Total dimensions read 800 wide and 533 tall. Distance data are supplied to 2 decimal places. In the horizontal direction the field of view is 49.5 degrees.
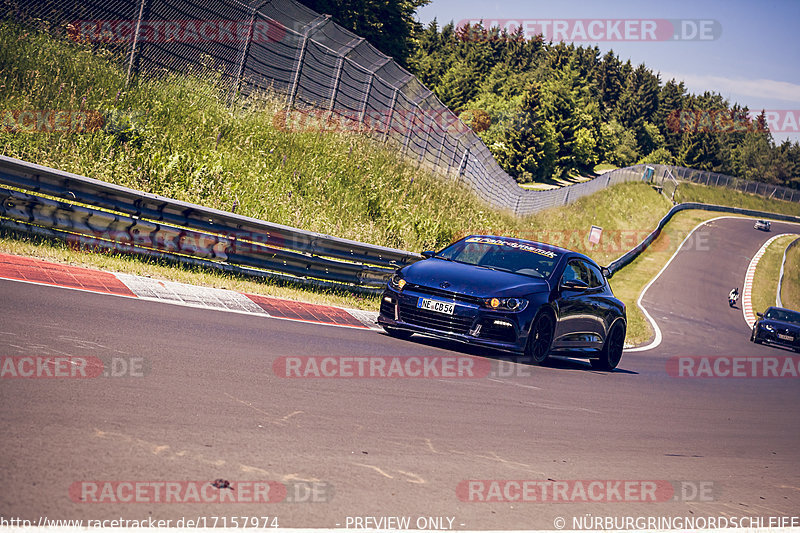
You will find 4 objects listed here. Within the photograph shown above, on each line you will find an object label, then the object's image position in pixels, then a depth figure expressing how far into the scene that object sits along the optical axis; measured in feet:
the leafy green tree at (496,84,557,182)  345.72
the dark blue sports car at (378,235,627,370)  35.17
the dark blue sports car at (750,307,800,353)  96.32
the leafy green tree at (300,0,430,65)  146.51
